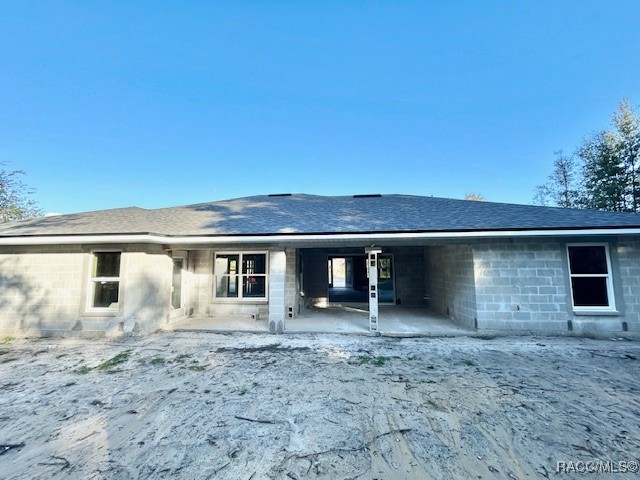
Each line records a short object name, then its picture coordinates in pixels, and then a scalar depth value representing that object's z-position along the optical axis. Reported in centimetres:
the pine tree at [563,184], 2209
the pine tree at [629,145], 1770
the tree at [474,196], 3822
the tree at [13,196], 1903
